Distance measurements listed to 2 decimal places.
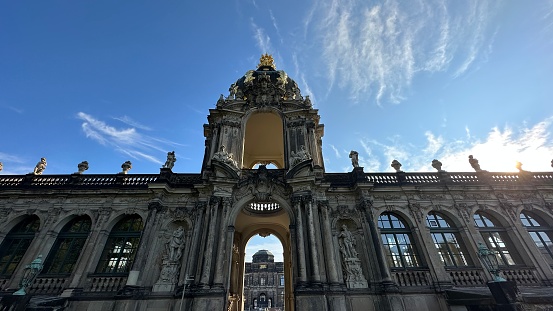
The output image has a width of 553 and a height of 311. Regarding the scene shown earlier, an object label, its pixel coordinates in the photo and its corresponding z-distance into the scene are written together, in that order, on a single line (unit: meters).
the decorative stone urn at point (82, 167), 17.21
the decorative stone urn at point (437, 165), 17.68
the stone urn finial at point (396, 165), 17.66
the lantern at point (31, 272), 9.71
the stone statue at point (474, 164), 17.93
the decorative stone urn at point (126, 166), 17.37
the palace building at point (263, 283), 54.88
